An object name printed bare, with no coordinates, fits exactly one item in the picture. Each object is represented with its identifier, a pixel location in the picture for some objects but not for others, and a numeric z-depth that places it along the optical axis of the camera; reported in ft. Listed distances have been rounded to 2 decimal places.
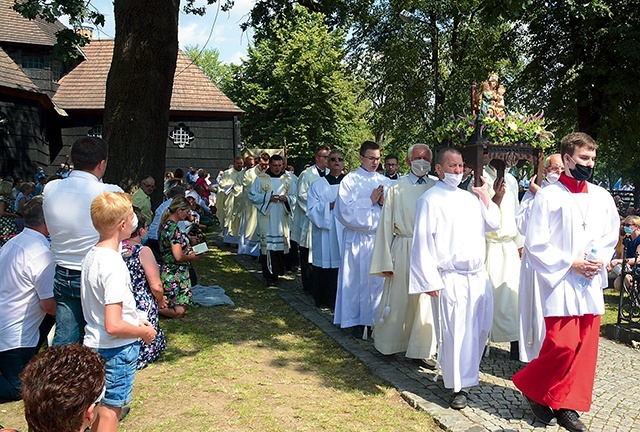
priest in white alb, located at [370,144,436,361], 19.52
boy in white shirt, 11.34
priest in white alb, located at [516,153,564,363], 16.92
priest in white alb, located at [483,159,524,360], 20.52
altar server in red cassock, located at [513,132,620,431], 14.67
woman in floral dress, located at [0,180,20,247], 25.70
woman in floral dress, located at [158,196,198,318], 24.54
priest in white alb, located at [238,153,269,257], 39.78
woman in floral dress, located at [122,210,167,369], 19.22
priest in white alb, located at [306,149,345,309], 27.45
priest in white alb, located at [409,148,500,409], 16.15
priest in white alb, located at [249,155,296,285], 33.27
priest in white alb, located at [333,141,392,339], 23.34
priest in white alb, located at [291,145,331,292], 31.12
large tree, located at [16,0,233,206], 29.68
